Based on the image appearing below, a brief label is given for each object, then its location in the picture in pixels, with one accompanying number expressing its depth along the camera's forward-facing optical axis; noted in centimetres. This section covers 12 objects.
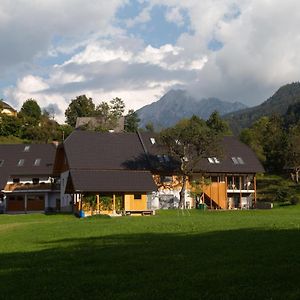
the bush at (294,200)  5456
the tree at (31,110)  11064
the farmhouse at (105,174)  4919
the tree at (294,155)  7529
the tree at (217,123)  10212
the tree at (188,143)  5181
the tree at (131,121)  11534
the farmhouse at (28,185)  6125
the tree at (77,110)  12050
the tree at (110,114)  8800
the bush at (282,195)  5916
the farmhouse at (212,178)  5731
